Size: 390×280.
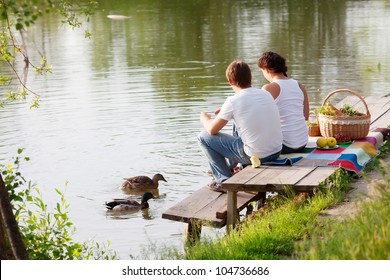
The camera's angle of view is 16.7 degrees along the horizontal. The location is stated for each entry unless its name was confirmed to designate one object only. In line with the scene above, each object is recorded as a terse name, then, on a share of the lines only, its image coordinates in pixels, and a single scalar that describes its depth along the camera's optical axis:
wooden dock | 10.81
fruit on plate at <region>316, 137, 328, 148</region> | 12.42
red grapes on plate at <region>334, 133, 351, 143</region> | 12.90
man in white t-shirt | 11.71
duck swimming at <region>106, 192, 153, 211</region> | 13.91
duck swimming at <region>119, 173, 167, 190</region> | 14.93
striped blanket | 11.72
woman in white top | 12.39
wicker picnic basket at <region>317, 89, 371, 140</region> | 12.82
